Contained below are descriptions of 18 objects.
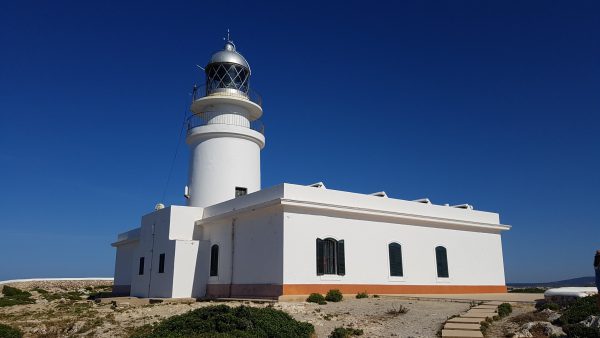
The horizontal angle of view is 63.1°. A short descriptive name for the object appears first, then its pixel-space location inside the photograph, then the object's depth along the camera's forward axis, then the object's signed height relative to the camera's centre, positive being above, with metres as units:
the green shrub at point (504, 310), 12.69 -0.61
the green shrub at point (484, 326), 10.77 -0.88
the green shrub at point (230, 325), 9.45 -0.75
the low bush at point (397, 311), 13.15 -0.65
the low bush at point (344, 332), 10.23 -0.95
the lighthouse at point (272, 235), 17.53 +2.08
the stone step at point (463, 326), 10.67 -0.86
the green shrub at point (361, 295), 17.55 -0.29
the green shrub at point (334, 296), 16.36 -0.30
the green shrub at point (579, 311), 10.43 -0.55
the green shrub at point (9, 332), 11.93 -1.07
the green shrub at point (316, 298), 16.03 -0.36
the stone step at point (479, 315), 12.06 -0.70
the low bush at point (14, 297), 20.57 -0.42
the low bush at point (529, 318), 11.58 -0.75
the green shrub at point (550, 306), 12.55 -0.51
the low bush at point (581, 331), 9.04 -0.84
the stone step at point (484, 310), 13.26 -0.63
